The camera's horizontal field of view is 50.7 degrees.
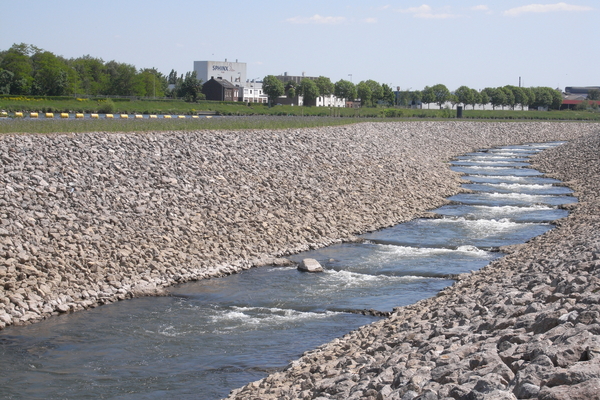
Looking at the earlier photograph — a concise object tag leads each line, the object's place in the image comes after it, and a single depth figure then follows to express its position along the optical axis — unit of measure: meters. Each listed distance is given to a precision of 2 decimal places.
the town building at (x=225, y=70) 162.50
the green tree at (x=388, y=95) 134.50
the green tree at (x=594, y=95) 169.50
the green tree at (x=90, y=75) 102.16
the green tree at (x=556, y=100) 147.50
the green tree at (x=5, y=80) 82.75
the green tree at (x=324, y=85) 131.62
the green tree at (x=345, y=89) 128.38
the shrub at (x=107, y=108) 69.00
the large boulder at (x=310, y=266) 18.62
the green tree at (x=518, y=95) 139.38
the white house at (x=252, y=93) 150.75
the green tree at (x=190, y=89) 113.63
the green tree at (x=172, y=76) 193.79
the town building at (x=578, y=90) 187.71
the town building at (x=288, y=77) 183.48
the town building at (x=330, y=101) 139.50
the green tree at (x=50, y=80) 90.69
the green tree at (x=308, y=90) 124.62
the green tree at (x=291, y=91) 127.88
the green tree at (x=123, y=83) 107.50
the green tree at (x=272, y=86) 120.44
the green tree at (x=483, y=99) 135.00
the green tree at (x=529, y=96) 141.25
